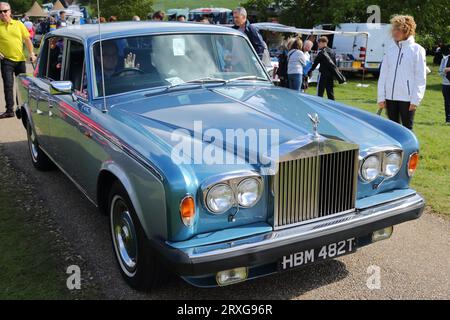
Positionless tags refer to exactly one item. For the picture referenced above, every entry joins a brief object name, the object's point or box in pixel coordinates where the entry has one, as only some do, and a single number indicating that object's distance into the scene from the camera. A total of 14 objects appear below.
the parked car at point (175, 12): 35.44
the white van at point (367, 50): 19.19
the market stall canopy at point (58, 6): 35.66
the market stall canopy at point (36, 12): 52.15
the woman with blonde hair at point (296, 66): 10.91
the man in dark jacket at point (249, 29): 7.45
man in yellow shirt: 9.05
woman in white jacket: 5.67
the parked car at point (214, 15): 35.16
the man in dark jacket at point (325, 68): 11.01
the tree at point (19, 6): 77.51
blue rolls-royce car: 2.83
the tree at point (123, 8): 36.28
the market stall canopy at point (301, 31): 18.84
